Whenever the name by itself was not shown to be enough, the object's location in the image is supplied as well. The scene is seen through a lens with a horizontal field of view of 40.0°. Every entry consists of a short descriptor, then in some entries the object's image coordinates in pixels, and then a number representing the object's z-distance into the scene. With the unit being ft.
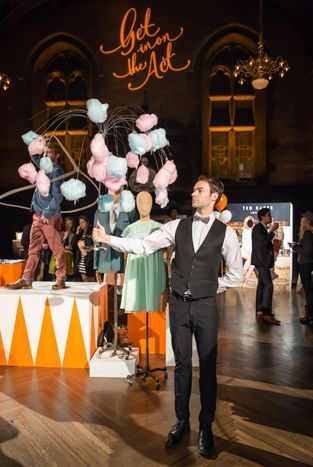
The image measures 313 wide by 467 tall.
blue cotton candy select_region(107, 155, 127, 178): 10.84
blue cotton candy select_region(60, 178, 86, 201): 10.88
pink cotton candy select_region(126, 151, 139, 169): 12.66
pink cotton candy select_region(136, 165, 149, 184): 13.43
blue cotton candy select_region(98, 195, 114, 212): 11.00
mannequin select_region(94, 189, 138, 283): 12.96
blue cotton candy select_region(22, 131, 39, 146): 11.29
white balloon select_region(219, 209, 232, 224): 14.94
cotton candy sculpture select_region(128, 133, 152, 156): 11.53
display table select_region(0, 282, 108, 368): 13.47
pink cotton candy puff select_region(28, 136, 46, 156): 11.06
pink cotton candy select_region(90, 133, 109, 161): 10.86
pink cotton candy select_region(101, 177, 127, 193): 11.30
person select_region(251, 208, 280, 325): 19.99
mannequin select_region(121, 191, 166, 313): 11.89
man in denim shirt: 13.91
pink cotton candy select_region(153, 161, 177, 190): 12.40
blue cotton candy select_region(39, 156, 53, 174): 10.62
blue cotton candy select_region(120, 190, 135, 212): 11.52
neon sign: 33.32
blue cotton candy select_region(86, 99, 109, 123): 11.31
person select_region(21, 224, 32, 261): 23.44
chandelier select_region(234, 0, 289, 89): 25.44
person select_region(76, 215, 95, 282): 22.39
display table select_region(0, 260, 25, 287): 19.81
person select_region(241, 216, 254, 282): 28.86
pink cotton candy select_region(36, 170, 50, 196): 10.79
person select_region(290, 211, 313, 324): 19.43
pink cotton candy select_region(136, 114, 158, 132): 12.48
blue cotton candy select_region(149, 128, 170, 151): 12.63
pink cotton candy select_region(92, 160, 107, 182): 11.16
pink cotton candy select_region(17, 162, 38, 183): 10.59
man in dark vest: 8.54
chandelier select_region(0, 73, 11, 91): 24.73
